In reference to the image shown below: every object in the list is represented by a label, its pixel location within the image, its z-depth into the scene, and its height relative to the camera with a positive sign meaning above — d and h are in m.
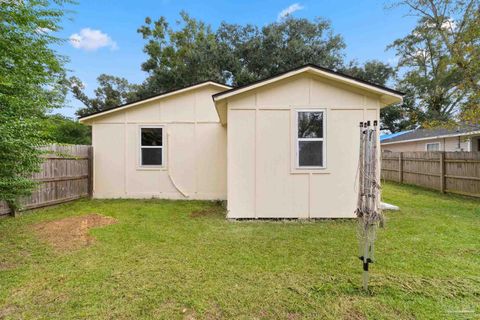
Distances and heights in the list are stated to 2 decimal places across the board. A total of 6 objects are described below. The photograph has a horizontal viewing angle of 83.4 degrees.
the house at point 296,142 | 6.27 +0.39
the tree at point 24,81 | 3.88 +1.22
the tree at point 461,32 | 8.84 +4.70
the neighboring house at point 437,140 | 11.79 +1.04
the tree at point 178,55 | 20.64 +8.64
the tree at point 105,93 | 27.84 +7.03
